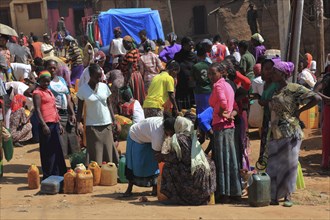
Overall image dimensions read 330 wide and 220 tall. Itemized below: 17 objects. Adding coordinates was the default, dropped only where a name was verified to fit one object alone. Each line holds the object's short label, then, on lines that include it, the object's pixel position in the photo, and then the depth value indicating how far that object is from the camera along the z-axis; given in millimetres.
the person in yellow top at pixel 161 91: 11305
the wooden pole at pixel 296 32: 10297
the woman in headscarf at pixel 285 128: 7793
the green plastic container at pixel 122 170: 9914
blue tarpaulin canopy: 24312
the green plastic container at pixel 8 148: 10484
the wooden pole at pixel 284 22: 10703
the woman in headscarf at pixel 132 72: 13641
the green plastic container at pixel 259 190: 7902
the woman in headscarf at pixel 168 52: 15109
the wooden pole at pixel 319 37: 16078
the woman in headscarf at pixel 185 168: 8070
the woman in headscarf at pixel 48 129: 9617
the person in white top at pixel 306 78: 14484
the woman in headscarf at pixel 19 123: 13289
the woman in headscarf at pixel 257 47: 14212
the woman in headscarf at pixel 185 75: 12211
